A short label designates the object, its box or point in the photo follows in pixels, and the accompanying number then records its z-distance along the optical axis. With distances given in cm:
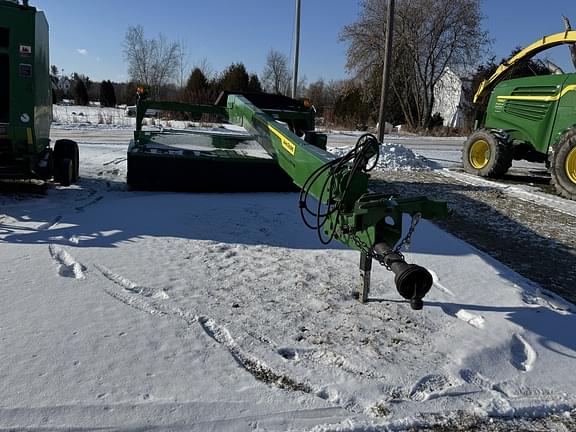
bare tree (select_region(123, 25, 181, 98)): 3603
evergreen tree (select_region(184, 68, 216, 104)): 3209
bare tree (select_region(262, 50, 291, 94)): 4614
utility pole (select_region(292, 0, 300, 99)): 1931
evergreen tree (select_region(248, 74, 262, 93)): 3744
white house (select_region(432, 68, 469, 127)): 3491
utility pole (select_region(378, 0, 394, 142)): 1463
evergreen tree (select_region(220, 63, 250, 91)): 3572
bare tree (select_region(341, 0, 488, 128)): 3102
